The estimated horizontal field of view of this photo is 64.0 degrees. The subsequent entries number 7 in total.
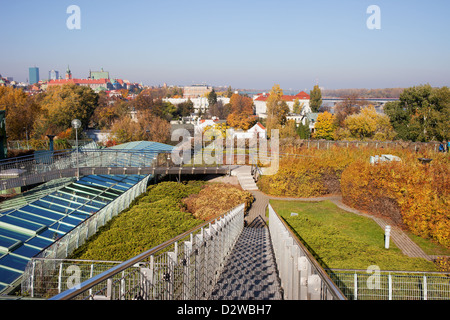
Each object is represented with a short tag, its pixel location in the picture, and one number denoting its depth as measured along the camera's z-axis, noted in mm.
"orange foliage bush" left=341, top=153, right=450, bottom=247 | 14086
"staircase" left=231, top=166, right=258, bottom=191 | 23031
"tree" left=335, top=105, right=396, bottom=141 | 47016
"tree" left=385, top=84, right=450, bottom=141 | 40531
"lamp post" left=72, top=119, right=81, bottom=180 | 18403
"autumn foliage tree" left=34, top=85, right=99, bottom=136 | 54000
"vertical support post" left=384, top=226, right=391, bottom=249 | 13227
